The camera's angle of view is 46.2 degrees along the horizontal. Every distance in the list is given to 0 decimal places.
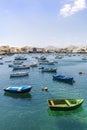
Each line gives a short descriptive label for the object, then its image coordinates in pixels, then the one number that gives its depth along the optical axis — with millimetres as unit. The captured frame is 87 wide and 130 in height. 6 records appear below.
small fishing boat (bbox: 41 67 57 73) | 35519
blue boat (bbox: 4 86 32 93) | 19699
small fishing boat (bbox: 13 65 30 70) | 40285
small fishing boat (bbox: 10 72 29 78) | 31033
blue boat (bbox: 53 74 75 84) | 25483
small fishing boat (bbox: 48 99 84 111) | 14881
